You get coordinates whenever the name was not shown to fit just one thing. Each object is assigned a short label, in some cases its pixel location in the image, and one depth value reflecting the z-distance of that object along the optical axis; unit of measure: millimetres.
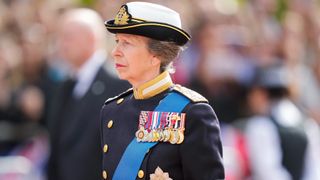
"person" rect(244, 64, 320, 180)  16812
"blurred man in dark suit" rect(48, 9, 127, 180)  15758
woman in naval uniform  10312
